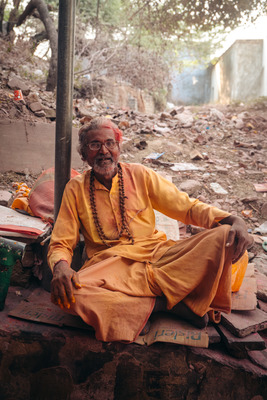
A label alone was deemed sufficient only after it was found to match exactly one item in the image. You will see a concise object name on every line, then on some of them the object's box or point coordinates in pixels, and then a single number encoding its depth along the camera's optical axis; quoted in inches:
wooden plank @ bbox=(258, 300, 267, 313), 98.3
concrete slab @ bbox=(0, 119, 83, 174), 190.9
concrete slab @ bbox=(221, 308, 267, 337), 81.1
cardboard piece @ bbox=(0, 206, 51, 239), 105.1
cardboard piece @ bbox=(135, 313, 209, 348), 77.4
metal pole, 97.2
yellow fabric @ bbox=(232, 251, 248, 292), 92.3
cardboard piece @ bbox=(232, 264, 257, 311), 90.8
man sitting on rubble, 77.4
